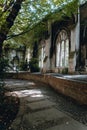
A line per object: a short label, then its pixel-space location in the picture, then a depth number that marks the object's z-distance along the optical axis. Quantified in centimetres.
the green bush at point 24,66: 1834
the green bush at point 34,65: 1689
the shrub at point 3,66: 537
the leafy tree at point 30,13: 604
